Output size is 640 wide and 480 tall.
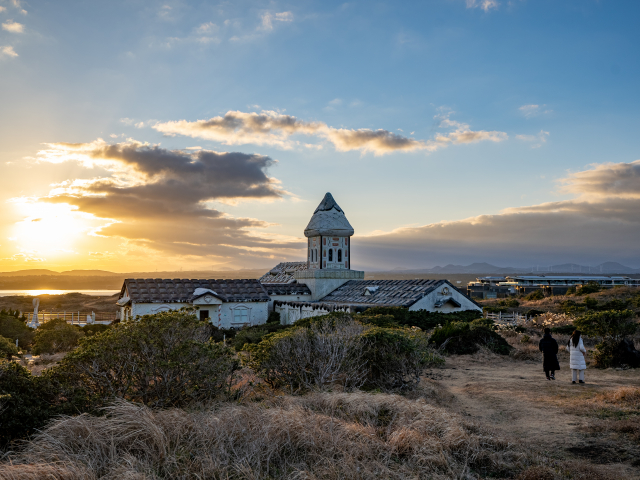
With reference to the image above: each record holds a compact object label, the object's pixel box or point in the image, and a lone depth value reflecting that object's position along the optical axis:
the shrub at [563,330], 25.08
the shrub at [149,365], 7.86
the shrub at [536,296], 63.41
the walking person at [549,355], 14.01
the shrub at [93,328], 28.35
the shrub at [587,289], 57.22
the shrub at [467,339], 19.66
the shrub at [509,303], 50.21
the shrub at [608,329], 16.17
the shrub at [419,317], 24.15
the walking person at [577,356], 13.20
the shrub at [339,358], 10.60
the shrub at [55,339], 22.88
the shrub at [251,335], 20.85
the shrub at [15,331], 25.39
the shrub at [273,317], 34.47
